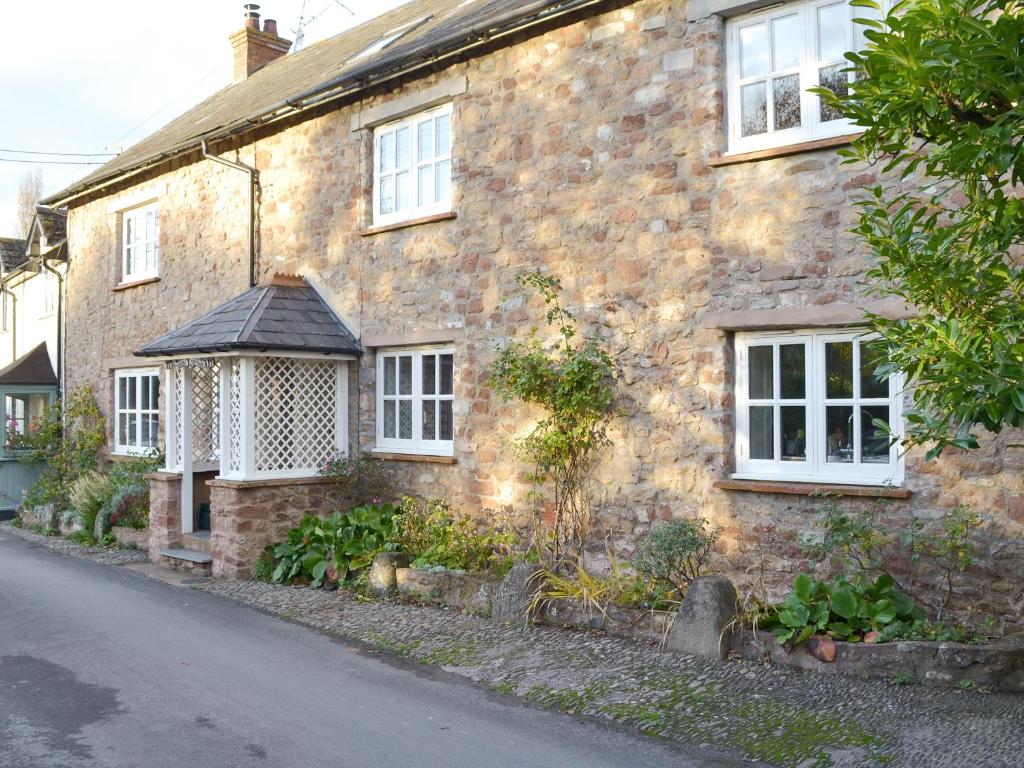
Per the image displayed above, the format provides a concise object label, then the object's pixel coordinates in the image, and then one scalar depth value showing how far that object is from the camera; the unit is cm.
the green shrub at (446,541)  964
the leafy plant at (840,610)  676
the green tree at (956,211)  404
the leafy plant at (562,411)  903
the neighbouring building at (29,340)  1870
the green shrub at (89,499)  1438
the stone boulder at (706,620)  706
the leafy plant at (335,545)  1024
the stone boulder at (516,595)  830
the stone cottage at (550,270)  784
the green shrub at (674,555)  781
